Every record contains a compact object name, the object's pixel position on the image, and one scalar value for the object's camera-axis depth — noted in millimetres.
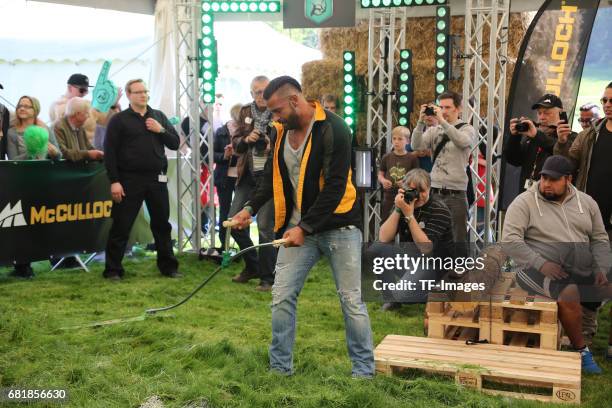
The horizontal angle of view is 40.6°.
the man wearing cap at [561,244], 5531
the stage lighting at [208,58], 10102
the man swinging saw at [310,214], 4895
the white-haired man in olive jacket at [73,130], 9273
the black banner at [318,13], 10359
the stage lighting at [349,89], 11086
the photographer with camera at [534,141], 7309
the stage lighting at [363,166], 10320
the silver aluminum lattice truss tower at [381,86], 10641
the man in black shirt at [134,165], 8727
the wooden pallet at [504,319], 5645
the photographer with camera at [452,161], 8195
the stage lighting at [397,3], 9930
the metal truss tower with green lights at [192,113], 10234
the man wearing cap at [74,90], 10344
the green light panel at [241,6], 10109
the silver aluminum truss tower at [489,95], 9305
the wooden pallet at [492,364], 4922
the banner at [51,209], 8641
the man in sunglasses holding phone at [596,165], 6224
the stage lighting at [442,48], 10055
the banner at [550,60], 8734
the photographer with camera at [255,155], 8333
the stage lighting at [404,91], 10625
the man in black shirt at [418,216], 6391
